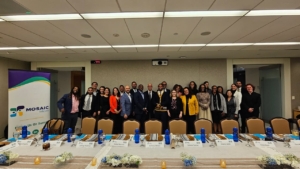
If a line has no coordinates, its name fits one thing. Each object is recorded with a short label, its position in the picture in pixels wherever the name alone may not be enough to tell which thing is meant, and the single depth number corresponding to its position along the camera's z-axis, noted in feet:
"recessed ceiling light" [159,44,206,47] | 14.46
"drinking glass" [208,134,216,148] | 7.19
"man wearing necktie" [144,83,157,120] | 18.25
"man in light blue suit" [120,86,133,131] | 16.61
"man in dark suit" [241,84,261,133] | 16.15
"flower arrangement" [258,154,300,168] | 5.05
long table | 5.55
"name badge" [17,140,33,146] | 7.51
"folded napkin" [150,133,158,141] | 8.01
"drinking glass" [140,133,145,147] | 7.48
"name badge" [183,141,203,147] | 7.20
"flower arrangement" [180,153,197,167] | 5.20
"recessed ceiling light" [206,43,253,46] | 14.38
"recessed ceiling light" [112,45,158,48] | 14.65
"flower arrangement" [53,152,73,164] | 5.35
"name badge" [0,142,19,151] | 7.02
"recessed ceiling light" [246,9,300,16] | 8.18
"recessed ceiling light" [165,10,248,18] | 8.26
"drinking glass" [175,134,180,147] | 7.48
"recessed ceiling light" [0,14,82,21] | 8.45
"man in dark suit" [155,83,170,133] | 16.67
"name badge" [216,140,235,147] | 7.23
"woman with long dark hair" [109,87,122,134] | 16.88
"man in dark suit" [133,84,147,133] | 17.16
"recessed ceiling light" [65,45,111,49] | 14.79
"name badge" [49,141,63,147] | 7.40
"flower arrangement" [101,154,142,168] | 5.28
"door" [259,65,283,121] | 22.56
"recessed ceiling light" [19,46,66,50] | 14.66
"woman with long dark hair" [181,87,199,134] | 16.49
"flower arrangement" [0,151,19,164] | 5.55
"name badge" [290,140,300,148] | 7.02
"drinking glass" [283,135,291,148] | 7.05
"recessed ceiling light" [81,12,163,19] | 8.29
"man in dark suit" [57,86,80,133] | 15.46
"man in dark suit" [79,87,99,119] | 16.97
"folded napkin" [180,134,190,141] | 8.00
